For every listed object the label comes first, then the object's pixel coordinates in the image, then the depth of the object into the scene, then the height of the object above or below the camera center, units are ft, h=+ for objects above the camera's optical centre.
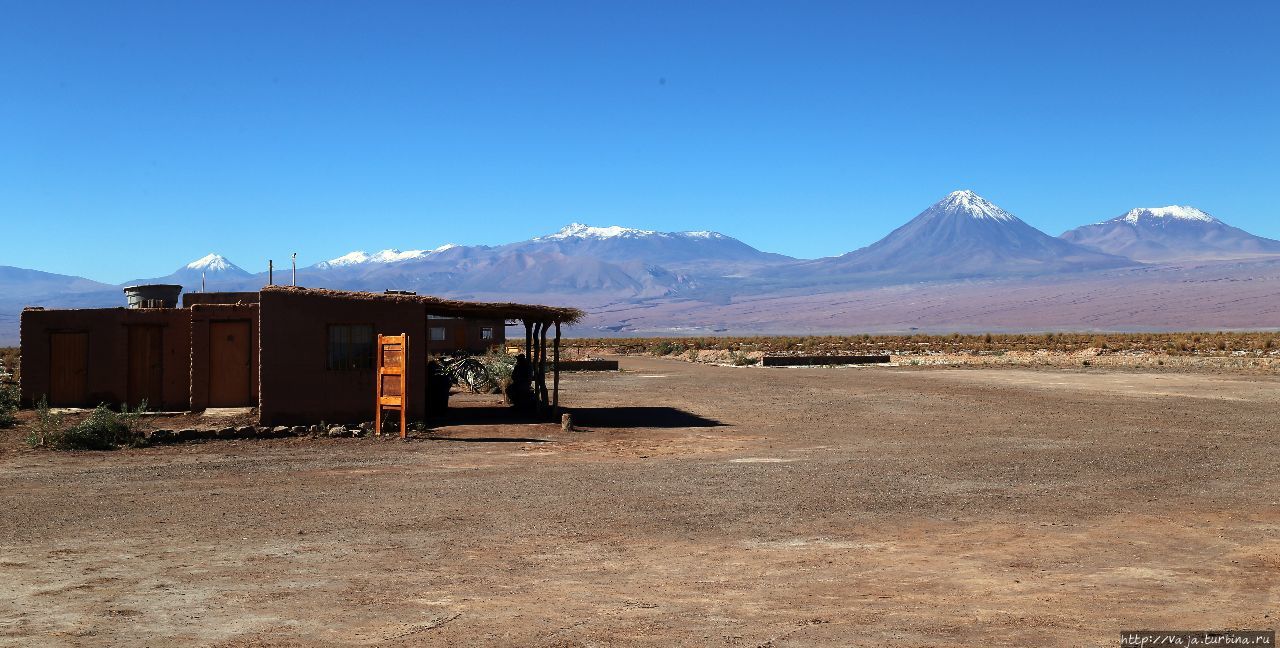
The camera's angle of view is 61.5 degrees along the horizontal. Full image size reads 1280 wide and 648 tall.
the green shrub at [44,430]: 53.31 -4.30
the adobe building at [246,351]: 59.62 -0.40
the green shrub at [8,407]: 63.62 -3.86
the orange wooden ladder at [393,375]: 58.54 -1.68
